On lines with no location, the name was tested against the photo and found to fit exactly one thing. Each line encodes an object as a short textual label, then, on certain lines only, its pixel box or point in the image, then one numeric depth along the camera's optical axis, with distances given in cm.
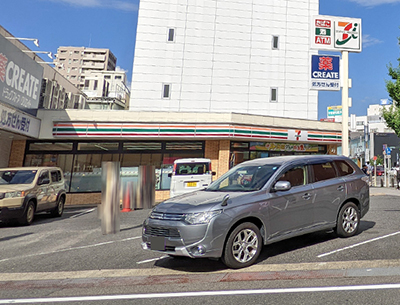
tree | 1816
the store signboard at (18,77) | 1374
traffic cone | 960
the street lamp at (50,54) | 1845
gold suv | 980
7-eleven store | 1784
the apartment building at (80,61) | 9529
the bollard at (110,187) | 757
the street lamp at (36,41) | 1640
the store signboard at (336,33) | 1612
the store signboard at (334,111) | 6014
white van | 1338
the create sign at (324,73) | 1599
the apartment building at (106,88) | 3928
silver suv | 476
